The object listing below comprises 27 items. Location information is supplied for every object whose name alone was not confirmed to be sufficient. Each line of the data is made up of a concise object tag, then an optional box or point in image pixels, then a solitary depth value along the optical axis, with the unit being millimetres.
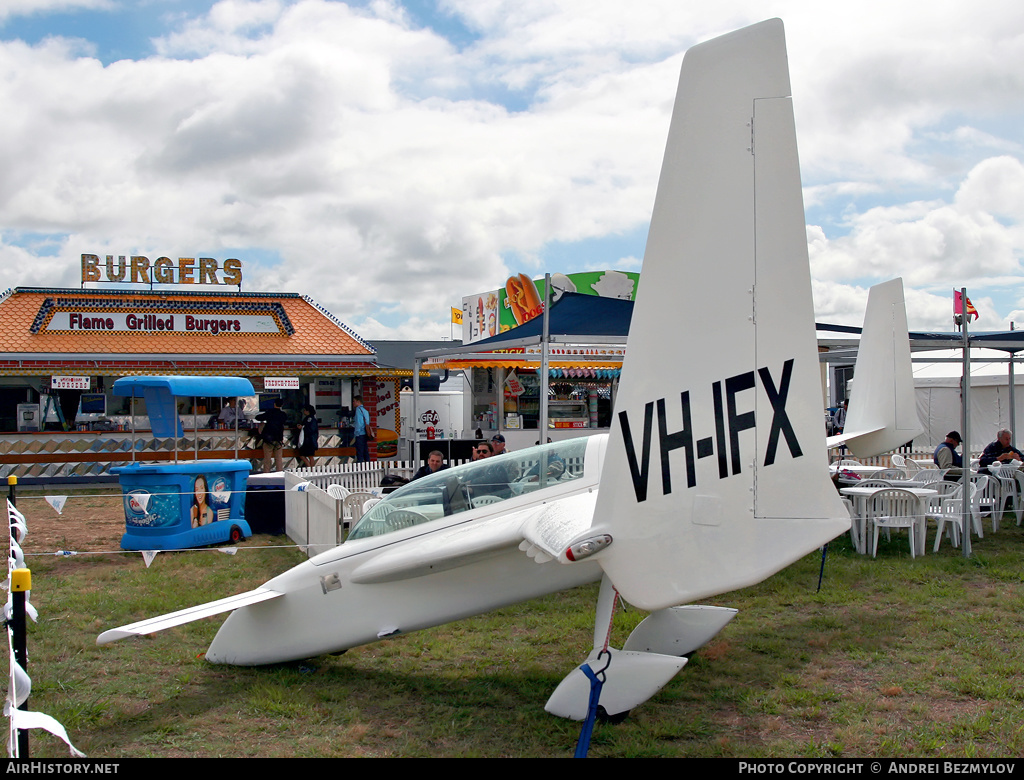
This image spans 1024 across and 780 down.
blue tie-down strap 3682
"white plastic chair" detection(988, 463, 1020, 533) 10808
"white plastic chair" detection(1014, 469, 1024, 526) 10748
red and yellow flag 13230
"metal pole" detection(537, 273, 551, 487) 8648
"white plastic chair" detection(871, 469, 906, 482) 10859
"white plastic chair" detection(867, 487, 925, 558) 8750
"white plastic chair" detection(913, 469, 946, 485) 10535
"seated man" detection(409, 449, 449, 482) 9219
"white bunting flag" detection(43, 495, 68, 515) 7502
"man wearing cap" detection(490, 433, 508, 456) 10070
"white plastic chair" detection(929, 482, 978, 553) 9196
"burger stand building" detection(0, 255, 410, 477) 18047
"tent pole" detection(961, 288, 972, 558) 8617
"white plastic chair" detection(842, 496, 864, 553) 9094
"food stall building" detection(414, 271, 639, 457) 14758
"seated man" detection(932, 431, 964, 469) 11703
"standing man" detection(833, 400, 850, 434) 22002
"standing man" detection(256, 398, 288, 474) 16375
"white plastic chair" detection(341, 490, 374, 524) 9422
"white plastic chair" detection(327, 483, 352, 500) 9789
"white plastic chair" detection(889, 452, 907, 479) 13352
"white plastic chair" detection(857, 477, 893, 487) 9773
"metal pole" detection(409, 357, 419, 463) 14423
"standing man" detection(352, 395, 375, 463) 17984
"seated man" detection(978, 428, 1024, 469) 11305
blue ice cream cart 10109
